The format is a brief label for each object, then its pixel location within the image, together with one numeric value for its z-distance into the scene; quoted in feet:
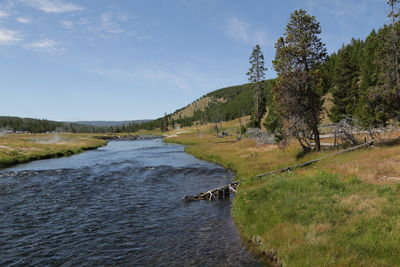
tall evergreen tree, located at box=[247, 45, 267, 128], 209.97
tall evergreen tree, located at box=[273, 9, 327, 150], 88.84
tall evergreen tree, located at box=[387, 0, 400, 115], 85.20
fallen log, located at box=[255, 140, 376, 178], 77.20
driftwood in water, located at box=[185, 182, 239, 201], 67.92
